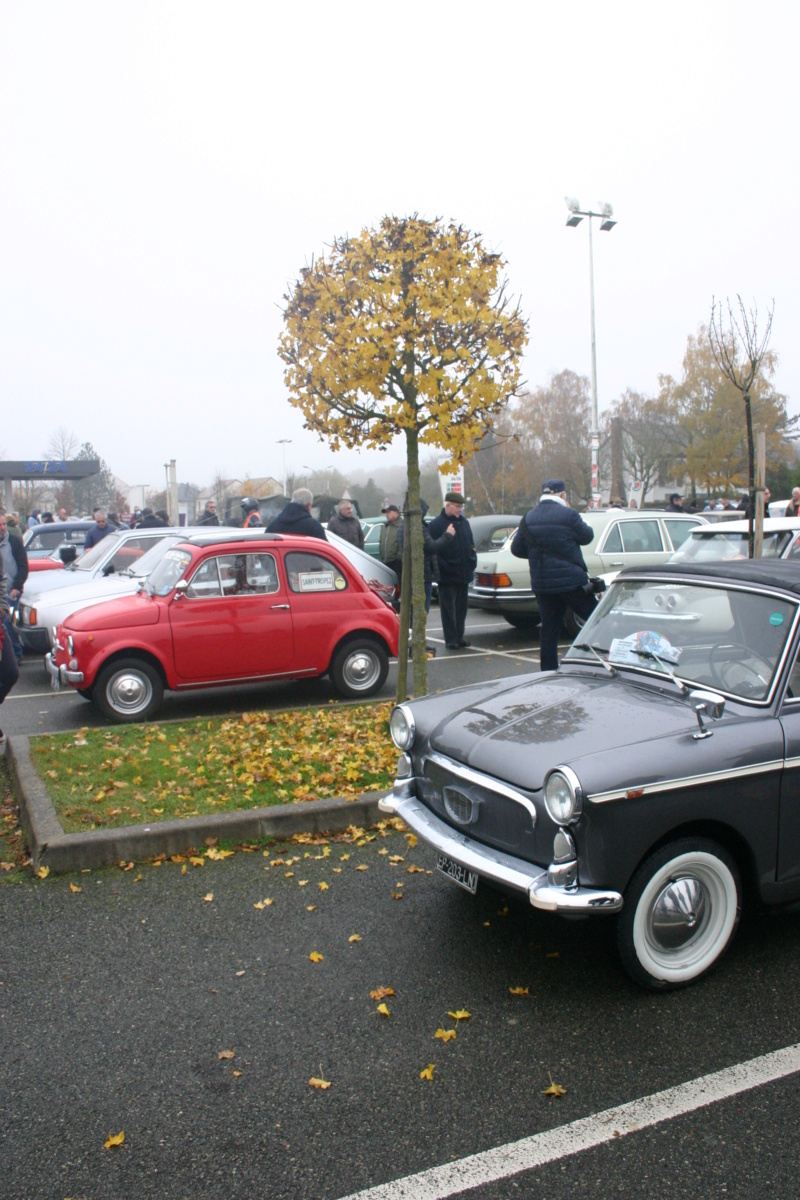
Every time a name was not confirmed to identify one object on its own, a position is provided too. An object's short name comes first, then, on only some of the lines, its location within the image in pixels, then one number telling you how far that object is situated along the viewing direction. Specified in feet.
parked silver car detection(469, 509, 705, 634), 43.73
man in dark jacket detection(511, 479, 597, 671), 27.81
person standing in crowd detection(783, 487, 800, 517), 47.24
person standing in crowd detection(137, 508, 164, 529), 57.67
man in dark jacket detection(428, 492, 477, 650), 39.22
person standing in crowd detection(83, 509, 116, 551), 54.60
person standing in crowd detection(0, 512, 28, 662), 39.55
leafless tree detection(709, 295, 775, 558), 31.68
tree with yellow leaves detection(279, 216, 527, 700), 21.75
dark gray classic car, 11.47
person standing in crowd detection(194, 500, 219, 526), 67.77
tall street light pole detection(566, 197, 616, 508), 94.73
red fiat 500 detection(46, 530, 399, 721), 27.53
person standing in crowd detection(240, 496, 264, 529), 49.83
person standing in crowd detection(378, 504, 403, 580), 42.65
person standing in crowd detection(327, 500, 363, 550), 46.68
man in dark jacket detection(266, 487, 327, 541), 37.14
